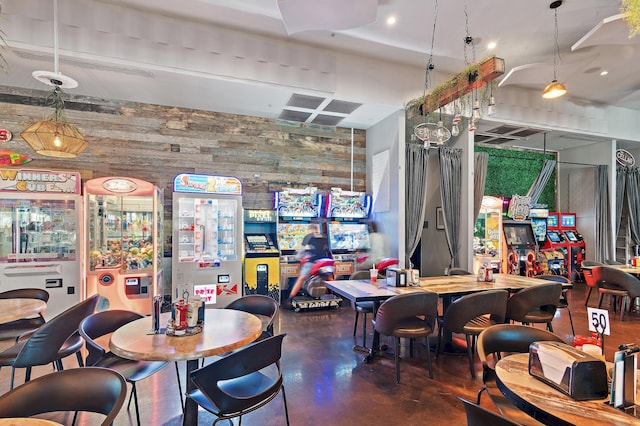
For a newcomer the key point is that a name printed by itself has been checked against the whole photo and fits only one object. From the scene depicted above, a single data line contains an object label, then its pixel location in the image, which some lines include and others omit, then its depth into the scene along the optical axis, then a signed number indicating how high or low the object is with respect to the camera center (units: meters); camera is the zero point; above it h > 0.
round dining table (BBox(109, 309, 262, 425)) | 1.70 -0.73
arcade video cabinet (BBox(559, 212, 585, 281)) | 7.68 -0.69
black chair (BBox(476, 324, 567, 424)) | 1.94 -0.78
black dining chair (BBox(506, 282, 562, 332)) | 3.26 -0.88
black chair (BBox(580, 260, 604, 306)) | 5.26 -0.95
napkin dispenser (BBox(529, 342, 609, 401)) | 1.34 -0.68
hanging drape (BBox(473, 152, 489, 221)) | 6.30 +0.71
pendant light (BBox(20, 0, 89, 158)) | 3.33 +0.86
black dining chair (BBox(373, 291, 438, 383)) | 2.86 -0.89
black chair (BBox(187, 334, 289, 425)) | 1.62 -0.85
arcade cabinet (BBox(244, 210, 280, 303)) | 5.03 -0.70
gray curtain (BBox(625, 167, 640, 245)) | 7.97 +0.39
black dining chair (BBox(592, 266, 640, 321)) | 4.51 -0.97
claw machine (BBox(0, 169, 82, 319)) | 3.88 -0.23
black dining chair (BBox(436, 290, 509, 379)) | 2.96 -0.89
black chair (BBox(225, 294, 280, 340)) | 2.58 -0.77
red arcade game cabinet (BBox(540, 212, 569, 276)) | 7.39 -0.74
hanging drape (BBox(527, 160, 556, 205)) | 7.94 +0.85
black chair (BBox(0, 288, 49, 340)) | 2.93 -1.03
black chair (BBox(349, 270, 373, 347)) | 3.64 -1.04
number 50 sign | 1.72 -0.57
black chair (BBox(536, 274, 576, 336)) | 3.72 -0.83
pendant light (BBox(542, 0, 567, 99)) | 3.91 +1.74
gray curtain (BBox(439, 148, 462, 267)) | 5.84 +0.41
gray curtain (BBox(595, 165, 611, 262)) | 7.61 -0.01
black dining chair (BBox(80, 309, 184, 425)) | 2.07 -0.86
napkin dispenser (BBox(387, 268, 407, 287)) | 3.46 -0.67
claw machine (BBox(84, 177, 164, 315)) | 4.20 -0.36
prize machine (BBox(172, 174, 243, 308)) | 4.66 -0.30
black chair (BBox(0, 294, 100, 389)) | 2.11 -0.88
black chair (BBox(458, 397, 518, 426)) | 1.12 -0.73
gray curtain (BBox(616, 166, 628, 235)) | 8.03 +0.71
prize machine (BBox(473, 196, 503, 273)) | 6.83 -0.30
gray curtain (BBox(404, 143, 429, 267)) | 5.57 +0.41
